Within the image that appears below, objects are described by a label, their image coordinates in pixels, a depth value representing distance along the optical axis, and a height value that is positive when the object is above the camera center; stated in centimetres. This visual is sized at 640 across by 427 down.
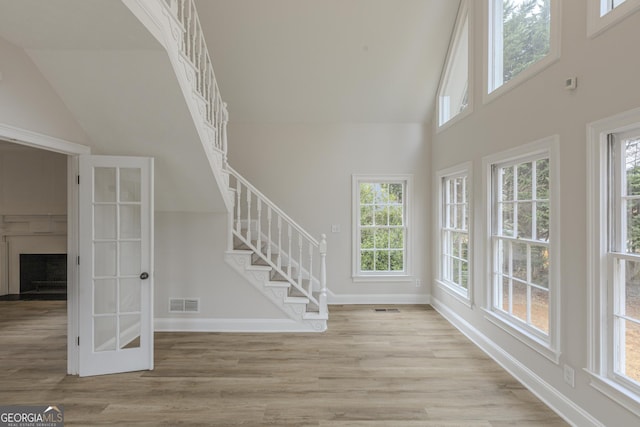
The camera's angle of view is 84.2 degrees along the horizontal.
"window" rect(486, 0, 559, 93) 283 +159
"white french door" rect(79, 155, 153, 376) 319 -49
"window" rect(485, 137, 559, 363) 270 -27
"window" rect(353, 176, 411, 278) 563 -20
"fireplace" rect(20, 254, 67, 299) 627 -107
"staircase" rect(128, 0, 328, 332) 278 -1
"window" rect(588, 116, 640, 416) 210 -26
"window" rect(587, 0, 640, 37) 201 +120
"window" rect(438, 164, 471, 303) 443 -22
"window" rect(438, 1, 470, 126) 438 +188
